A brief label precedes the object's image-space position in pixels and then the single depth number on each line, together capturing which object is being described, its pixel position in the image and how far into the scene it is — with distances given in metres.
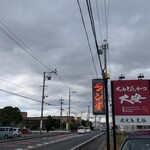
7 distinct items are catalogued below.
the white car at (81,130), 80.01
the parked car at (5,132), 47.62
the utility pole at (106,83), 14.87
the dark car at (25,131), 79.81
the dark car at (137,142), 6.90
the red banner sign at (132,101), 11.65
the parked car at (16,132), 52.61
